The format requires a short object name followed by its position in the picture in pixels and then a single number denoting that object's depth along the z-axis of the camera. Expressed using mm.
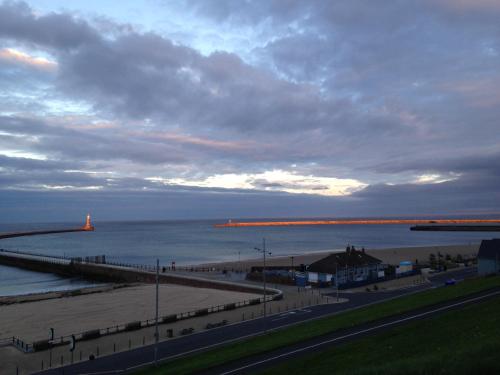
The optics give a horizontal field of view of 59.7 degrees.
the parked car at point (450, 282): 48844
